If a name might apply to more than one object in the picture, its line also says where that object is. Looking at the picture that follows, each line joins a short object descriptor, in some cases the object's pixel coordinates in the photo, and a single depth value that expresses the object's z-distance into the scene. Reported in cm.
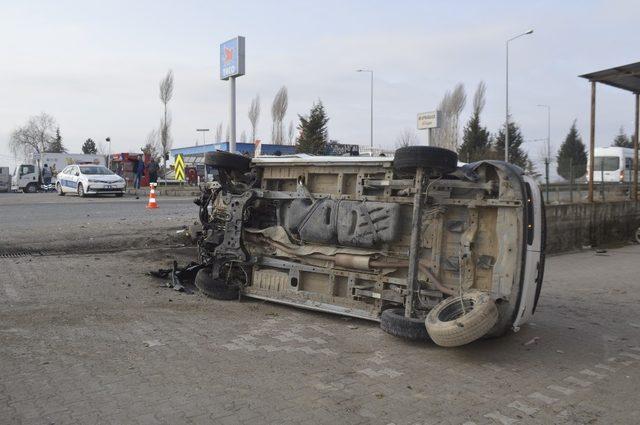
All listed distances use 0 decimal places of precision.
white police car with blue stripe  2294
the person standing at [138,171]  2831
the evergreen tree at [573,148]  6712
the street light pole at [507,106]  3426
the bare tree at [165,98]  6306
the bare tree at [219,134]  9269
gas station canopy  1390
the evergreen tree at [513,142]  5592
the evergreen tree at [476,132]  5469
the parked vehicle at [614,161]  3141
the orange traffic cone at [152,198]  1646
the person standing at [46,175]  4019
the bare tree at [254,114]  7856
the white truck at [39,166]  3888
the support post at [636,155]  1666
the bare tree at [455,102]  4911
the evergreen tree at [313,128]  4519
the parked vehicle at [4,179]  3834
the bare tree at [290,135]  7306
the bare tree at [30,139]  7856
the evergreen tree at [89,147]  9481
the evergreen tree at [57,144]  8249
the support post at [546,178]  1516
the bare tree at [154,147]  7112
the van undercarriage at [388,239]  501
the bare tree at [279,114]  7056
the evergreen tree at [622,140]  7250
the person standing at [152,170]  2835
